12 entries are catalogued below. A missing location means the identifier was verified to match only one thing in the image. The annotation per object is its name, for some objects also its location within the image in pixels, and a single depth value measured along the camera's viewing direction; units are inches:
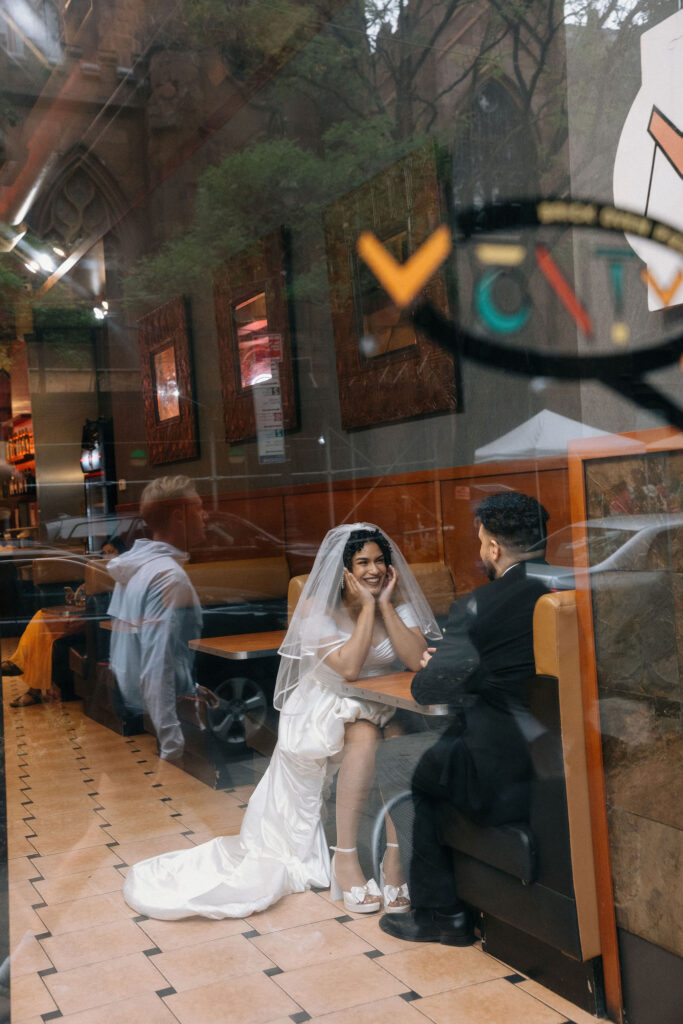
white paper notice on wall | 136.1
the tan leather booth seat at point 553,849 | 79.9
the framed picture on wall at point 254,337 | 133.6
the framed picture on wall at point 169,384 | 117.6
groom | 87.8
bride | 99.9
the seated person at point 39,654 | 97.5
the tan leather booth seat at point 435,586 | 114.2
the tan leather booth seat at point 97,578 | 111.3
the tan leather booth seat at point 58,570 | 100.0
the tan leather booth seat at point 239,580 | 141.5
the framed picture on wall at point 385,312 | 129.5
